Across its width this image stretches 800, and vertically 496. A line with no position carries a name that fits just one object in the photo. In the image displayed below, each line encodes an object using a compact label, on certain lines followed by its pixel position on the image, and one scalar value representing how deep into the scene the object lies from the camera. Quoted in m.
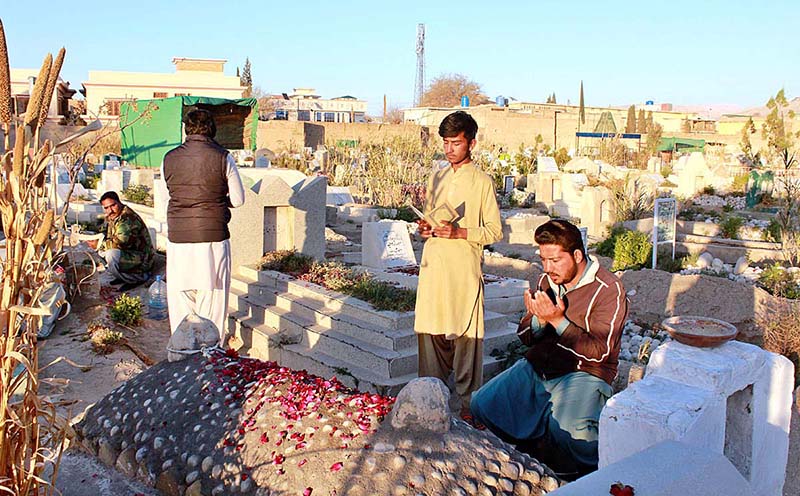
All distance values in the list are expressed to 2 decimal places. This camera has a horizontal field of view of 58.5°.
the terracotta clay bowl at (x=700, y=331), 2.89
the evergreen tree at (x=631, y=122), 47.12
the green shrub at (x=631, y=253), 9.84
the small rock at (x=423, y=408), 2.93
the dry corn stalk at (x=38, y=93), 1.96
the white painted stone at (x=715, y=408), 2.49
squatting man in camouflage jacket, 7.48
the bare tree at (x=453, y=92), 63.50
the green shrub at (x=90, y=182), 15.37
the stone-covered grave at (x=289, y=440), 2.80
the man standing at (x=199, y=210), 4.83
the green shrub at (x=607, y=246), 10.51
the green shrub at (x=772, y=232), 11.72
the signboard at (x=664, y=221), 9.75
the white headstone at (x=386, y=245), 7.70
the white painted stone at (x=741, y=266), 9.78
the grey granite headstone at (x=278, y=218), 7.21
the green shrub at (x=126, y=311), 6.40
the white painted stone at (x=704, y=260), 10.02
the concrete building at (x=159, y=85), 39.69
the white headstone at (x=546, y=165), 19.63
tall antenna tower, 64.94
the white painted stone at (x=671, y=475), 1.88
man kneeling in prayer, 3.52
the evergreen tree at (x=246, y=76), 58.65
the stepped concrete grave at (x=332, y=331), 5.10
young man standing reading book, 4.31
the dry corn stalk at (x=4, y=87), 1.86
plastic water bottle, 6.79
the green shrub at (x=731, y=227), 12.34
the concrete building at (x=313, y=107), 57.62
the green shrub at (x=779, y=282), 8.09
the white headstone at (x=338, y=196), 15.79
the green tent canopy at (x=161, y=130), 20.00
